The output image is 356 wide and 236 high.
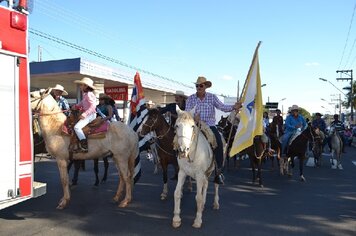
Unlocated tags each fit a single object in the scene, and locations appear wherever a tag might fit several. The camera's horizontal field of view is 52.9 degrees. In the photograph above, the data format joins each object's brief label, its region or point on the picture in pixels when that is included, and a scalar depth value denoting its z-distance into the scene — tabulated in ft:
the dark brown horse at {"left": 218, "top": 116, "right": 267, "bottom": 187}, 34.63
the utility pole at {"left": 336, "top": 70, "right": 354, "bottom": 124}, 166.53
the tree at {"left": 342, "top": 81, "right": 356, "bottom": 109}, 162.81
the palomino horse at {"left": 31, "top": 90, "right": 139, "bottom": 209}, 23.15
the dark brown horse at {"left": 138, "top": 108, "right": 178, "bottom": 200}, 26.22
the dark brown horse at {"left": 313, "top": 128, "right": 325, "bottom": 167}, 47.26
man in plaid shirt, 22.90
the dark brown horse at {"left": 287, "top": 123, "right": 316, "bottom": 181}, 37.65
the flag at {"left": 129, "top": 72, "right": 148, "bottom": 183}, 29.19
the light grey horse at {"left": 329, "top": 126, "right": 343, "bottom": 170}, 47.43
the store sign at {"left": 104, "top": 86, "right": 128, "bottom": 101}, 58.65
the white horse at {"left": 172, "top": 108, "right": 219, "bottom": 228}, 18.48
